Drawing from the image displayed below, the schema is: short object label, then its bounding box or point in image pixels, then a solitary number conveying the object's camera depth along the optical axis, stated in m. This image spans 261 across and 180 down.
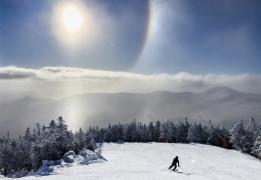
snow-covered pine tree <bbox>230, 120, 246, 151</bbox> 94.62
